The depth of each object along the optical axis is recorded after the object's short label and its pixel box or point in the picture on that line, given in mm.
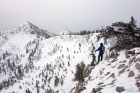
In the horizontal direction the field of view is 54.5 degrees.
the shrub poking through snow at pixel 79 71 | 23155
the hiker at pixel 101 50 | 16259
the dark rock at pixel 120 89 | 8406
